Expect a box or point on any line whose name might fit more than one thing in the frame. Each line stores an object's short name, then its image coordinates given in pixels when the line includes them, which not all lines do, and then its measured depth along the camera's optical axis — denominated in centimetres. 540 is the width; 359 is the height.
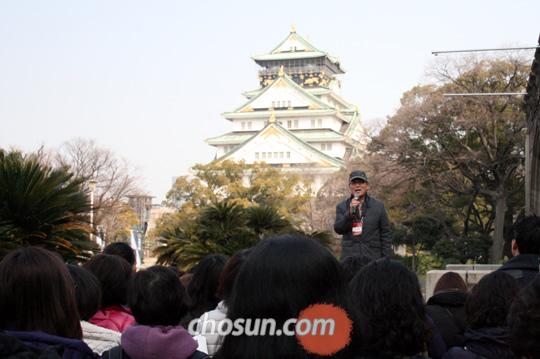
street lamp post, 872
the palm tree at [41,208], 814
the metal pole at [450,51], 1731
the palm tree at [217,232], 1173
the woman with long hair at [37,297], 354
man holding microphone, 819
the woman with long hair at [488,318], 412
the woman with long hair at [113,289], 511
